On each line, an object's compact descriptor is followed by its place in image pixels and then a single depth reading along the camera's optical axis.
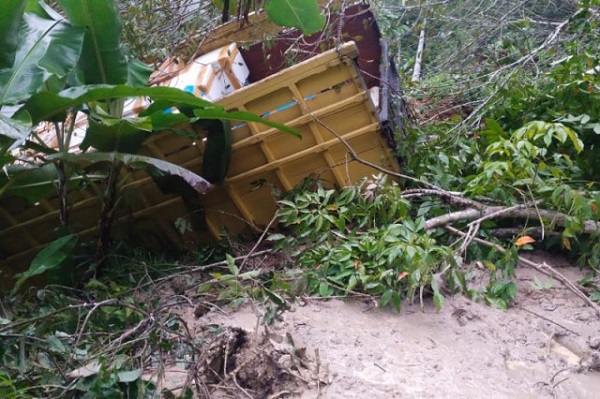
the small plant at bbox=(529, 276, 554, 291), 3.04
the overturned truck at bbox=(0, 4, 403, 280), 3.69
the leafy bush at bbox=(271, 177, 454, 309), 2.87
